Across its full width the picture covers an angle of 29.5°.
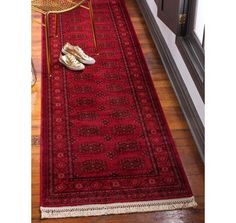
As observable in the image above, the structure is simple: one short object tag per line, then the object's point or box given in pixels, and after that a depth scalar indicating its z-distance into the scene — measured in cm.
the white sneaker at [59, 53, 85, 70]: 260
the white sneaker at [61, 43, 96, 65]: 266
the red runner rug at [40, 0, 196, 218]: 180
